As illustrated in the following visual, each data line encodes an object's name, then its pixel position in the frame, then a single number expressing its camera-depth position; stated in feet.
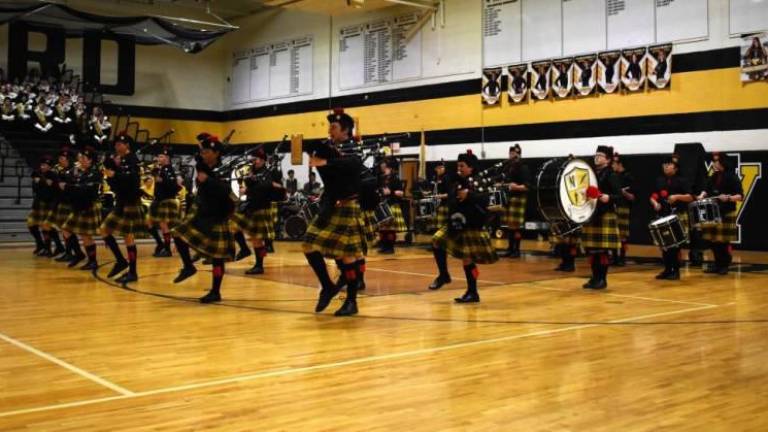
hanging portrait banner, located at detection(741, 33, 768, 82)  36.04
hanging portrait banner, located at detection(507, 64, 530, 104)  46.24
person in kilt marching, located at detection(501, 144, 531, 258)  35.22
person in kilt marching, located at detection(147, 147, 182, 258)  30.96
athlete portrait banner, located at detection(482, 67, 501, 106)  47.83
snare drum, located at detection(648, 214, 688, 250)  27.09
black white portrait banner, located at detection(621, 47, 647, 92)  40.70
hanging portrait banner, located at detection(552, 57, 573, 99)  43.96
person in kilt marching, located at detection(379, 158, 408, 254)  37.35
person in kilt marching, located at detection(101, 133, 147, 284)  25.70
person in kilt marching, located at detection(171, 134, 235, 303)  21.59
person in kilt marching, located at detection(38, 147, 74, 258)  32.01
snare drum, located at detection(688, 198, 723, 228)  28.55
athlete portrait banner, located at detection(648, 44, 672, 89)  39.70
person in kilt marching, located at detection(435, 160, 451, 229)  32.27
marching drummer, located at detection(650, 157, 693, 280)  28.19
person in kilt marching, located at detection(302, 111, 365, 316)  19.35
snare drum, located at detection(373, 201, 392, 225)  32.30
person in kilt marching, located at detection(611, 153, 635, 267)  32.24
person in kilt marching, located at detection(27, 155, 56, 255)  33.68
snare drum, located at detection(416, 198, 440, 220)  36.14
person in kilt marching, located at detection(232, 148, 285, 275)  29.01
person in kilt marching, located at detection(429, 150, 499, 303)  21.67
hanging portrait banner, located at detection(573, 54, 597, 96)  42.80
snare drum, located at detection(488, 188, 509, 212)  33.32
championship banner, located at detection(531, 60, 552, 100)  45.06
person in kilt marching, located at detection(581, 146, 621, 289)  24.44
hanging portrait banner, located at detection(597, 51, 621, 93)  41.81
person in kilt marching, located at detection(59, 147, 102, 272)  29.12
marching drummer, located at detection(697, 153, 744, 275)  29.22
